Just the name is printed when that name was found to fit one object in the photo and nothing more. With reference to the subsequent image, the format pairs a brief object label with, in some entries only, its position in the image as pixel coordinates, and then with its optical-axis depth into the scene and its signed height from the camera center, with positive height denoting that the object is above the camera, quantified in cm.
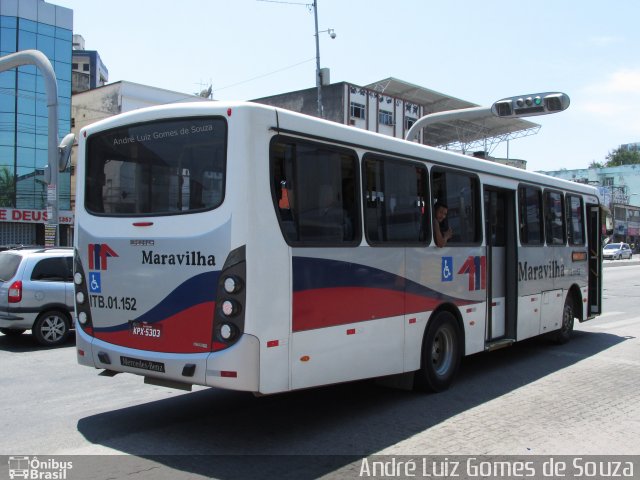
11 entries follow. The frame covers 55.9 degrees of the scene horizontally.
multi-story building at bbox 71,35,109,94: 7712 +2647
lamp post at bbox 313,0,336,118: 3005 +1135
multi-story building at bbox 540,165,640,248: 8181 +1079
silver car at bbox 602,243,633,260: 5906 +146
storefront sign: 3725 +327
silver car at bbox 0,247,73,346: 1047 -45
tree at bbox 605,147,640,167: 10761 +1970
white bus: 509 +14
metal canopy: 4981 +1238
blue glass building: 4075 +1130
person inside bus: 748 +50
